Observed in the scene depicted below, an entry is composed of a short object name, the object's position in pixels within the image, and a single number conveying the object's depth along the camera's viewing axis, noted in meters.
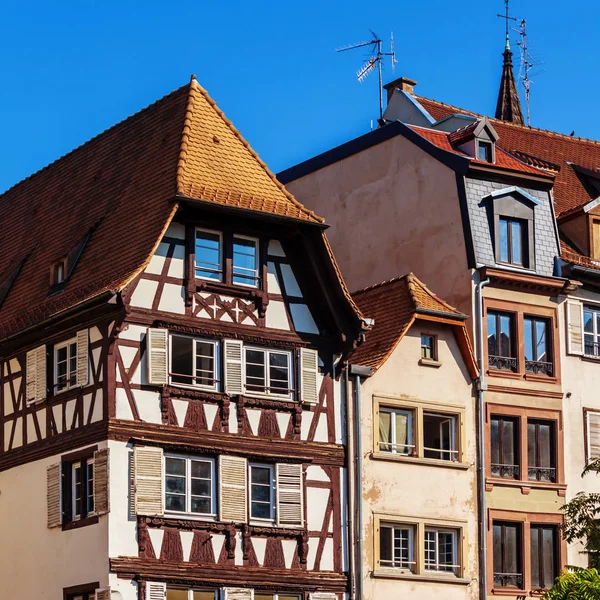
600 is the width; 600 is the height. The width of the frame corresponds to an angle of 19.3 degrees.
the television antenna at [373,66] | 54.75
